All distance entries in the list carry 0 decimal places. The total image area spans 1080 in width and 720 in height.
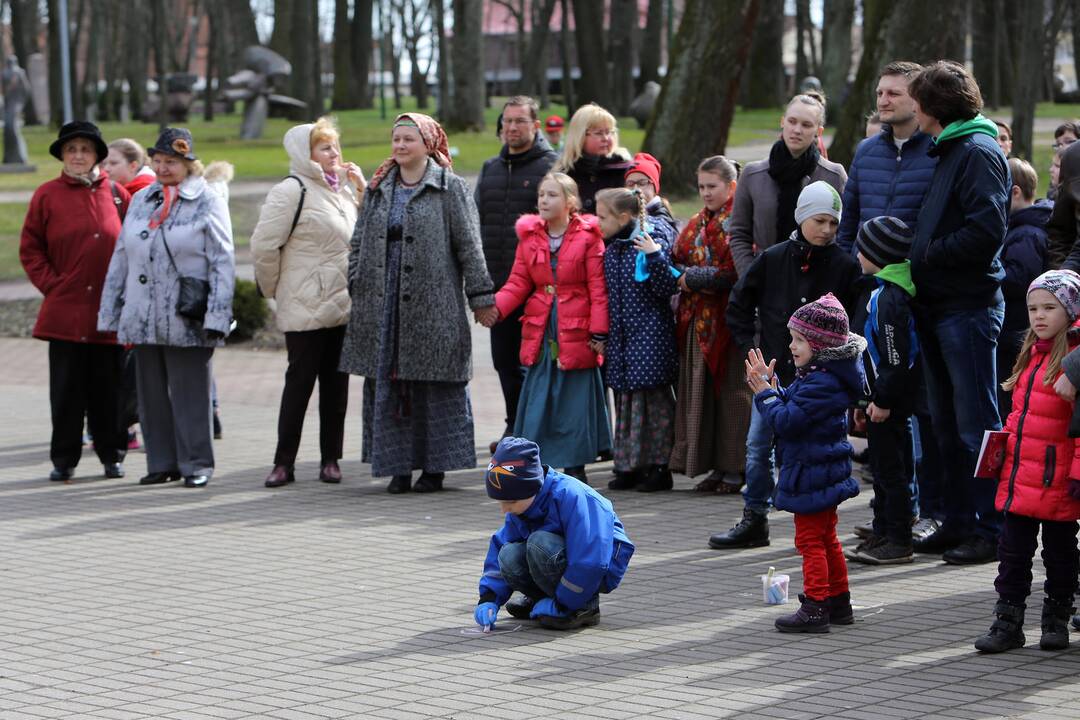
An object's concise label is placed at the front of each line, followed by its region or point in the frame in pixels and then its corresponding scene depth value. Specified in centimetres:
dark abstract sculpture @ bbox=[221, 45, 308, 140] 3991
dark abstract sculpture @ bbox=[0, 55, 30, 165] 3084
